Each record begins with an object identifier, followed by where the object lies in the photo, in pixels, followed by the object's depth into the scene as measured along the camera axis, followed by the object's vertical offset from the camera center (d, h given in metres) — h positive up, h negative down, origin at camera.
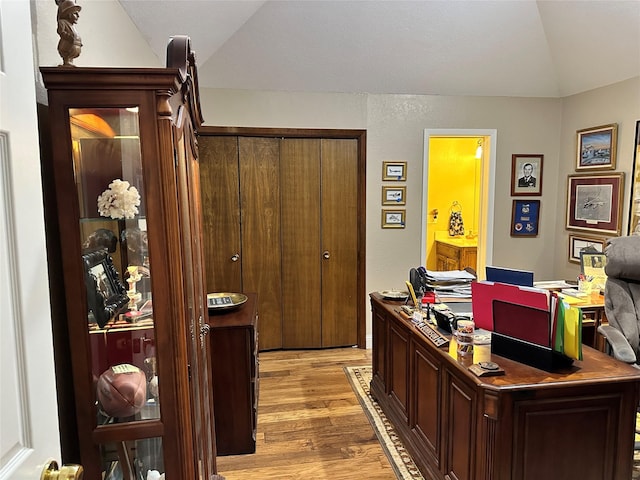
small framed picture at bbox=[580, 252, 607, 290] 3.16 -0.46
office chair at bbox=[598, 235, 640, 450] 2.46 -0.51
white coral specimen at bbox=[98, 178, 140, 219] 1.19 +0.03
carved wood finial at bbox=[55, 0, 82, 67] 1.13 +0.48
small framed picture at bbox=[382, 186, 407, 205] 4.16 +0.13
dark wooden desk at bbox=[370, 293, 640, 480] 1.65 -0.84
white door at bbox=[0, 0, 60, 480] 0.71 -0.11
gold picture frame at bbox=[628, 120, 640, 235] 3.39 +0.12
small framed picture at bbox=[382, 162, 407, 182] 4.13 +0.36
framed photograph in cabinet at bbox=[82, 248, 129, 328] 1.18 -0.21
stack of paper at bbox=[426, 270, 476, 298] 2.68 -0.48
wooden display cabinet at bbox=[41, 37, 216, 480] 1.12 -0.14
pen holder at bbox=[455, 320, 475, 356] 1.91 -0.57
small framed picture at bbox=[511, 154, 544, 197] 4.29 +0.33
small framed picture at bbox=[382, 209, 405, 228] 4.19 -0.09
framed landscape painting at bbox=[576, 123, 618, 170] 3.64 +0.52
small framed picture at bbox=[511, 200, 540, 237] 4.35 -0.10
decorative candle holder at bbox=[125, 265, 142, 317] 1.26 -0.24
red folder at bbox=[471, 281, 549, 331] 1.71 -0.37
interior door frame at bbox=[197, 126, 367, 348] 3.93 +0.64
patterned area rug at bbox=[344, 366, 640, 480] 2.34 -1.42
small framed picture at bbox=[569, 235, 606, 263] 3.79 -0.35
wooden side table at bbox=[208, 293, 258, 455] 2.46 -0.97
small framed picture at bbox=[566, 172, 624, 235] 3.62 +0.04
